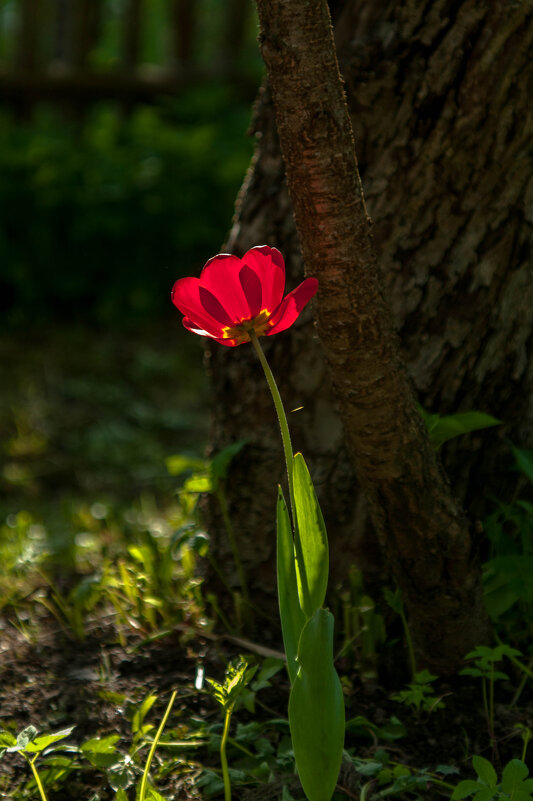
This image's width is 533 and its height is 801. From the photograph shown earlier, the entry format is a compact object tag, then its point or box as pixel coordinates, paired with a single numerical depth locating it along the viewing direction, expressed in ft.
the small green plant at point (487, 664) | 4.60
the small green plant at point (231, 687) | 4.29
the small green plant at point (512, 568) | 4.82
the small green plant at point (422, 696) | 4.64
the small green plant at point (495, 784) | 4.24
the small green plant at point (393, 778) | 4.44
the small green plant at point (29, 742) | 4.33
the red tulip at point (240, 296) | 4.13
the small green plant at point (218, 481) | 5.03
